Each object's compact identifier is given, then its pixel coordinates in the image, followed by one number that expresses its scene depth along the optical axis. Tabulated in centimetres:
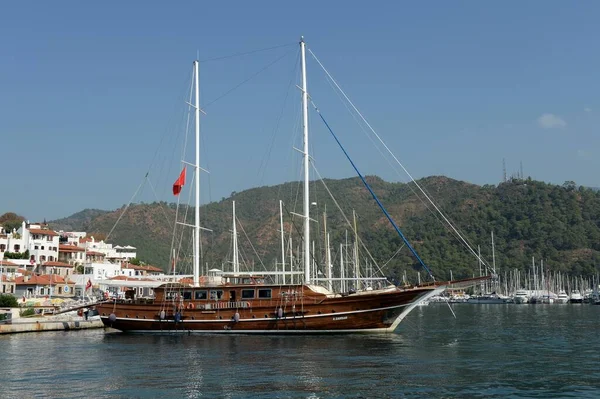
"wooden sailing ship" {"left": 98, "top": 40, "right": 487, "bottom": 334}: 3809
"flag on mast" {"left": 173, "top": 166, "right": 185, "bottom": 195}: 4572
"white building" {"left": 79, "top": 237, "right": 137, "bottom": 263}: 11238
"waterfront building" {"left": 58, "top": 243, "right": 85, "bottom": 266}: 9981
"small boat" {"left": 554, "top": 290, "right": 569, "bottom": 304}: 12606
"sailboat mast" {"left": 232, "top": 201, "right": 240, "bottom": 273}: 5809
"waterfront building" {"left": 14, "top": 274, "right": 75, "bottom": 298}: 7831
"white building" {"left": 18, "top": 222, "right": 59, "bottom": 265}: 9538
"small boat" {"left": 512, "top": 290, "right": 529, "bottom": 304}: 12606
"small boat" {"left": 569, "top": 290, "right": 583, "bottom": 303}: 12462
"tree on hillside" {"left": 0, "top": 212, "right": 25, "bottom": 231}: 11308
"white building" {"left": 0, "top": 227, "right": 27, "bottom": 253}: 9412
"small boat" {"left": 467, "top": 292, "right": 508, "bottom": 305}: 12925
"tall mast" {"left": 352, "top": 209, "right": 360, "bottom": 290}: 6385
